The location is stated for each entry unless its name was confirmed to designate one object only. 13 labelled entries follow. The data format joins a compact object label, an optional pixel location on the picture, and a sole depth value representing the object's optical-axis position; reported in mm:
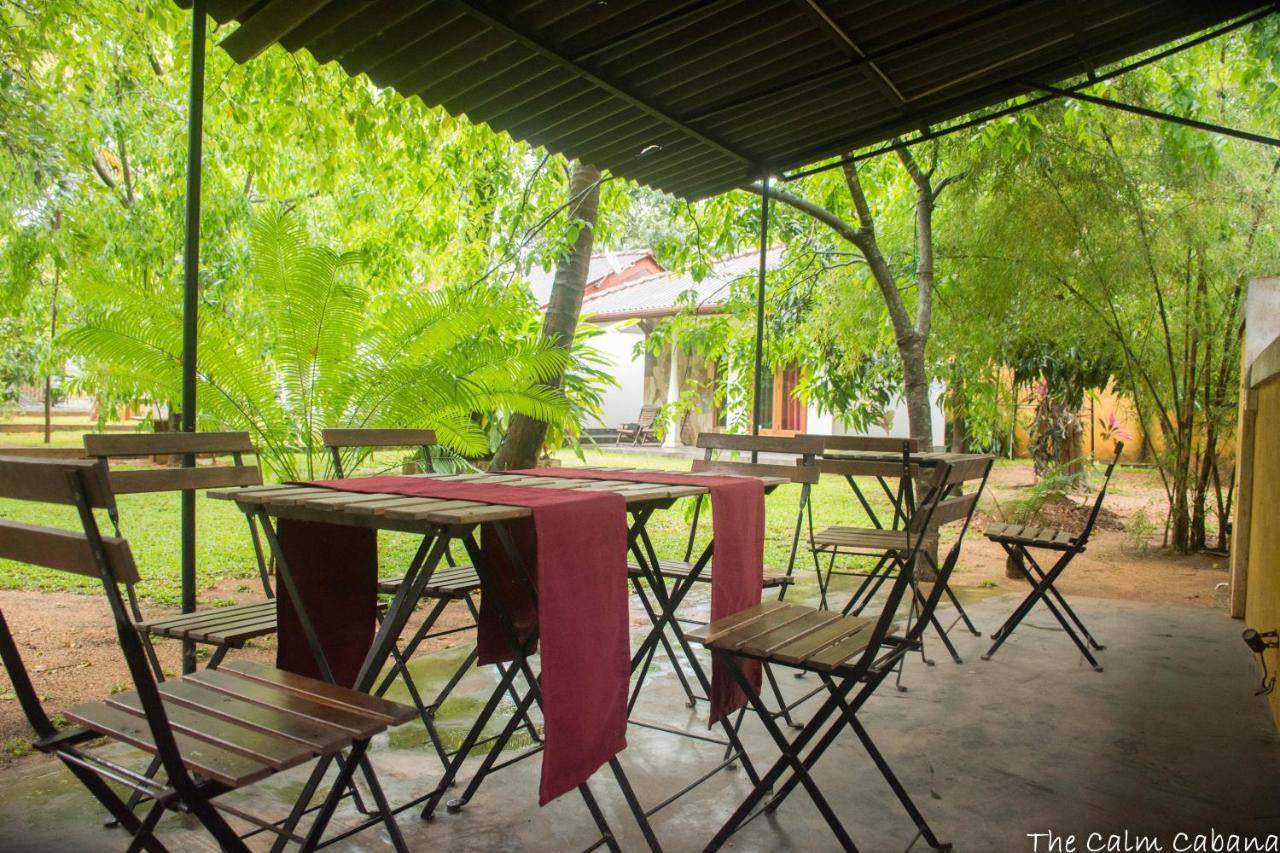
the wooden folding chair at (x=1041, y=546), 4594
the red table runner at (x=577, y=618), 2271
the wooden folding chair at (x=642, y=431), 20611
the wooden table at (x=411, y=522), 2184
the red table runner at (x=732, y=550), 2971
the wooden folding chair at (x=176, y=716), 1603
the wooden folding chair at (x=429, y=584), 2879
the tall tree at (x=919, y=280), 6523
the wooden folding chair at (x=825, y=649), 2352
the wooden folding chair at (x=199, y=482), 2508
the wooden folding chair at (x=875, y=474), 4457
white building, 18578
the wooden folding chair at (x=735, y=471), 3107
